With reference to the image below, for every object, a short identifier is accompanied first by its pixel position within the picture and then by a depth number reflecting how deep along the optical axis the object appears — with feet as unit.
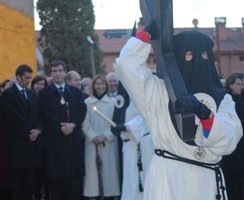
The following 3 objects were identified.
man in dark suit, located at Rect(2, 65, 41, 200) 26.23
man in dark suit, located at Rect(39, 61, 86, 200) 26.89
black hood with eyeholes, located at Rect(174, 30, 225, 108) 13.32
